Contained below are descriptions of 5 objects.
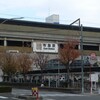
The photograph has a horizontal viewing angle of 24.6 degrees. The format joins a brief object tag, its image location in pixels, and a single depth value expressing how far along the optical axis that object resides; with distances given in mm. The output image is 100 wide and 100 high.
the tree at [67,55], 33485
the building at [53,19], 66103
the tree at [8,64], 41808
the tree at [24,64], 41048
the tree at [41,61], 40022
